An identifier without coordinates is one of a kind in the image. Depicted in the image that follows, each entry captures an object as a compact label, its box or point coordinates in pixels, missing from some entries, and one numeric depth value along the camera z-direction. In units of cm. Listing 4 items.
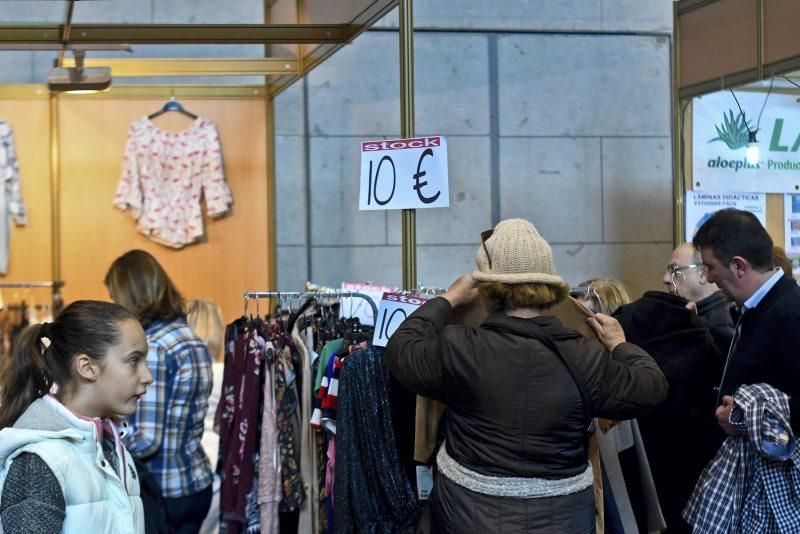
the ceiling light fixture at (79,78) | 525
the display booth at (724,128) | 537
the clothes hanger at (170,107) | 662
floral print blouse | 659
